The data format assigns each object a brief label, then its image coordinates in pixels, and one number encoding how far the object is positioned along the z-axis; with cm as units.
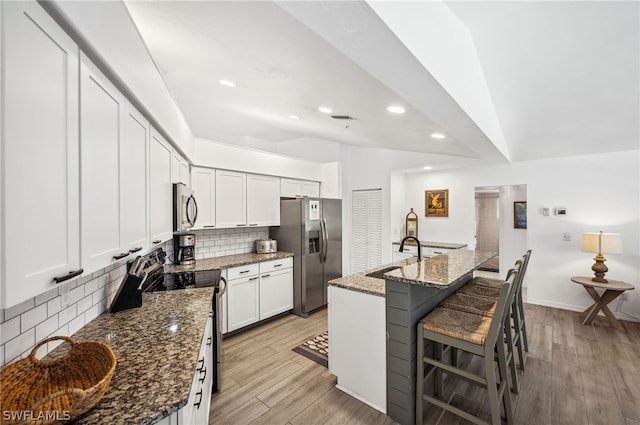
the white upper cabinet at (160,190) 178
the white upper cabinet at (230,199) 349
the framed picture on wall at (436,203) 499
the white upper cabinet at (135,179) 137
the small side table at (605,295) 331
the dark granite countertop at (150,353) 88
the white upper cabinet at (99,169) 99
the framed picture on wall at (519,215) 534
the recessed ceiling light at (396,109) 224
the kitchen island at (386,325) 191
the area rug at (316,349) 279
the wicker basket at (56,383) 75
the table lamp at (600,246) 333
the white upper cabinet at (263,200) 382
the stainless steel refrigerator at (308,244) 398
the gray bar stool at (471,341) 166
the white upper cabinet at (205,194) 328
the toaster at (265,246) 400
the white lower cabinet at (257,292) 326
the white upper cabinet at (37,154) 67
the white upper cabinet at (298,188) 426
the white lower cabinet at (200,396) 110
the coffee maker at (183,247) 317
